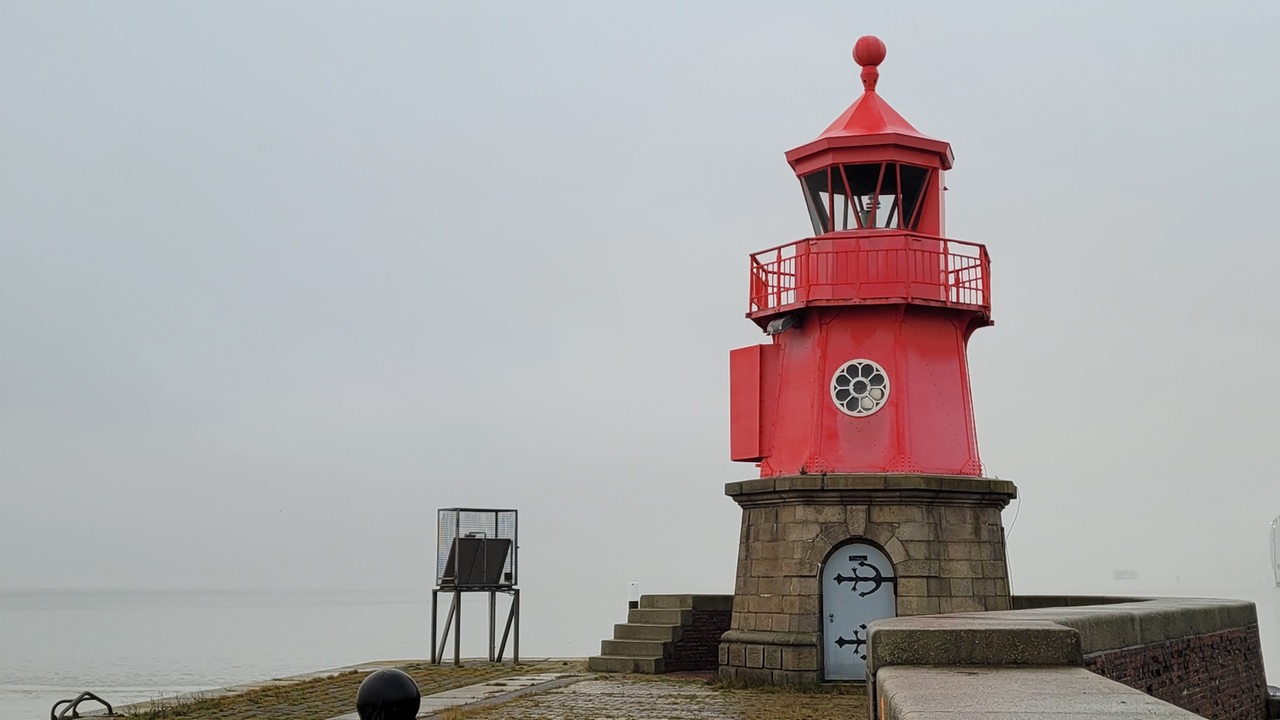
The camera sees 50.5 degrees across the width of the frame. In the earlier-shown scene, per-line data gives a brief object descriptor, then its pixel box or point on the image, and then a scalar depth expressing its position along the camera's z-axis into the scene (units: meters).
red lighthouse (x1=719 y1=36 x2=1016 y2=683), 17.03
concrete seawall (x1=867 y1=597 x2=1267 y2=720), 6.25
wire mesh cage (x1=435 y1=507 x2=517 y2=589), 22.72
